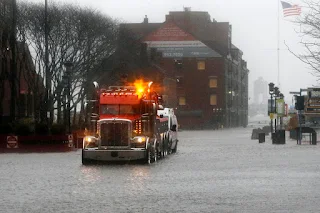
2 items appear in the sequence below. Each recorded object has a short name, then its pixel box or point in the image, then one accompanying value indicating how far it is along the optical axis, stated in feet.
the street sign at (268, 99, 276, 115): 270.85
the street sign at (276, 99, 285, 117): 266.98
